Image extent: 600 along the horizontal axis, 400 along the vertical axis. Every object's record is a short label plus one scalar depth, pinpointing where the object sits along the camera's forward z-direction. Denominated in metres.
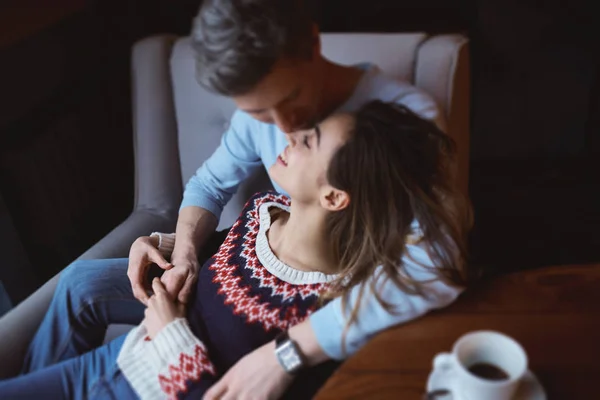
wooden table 0.69
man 0.71
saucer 0.65
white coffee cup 0.62
